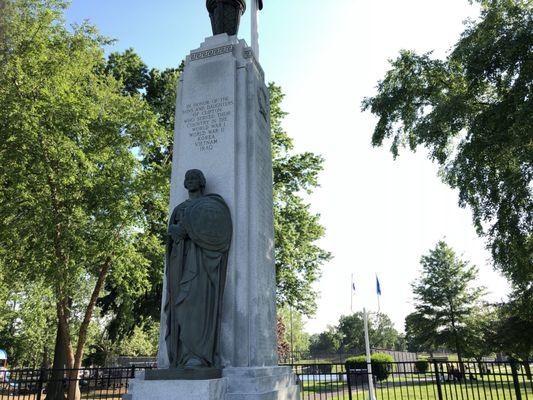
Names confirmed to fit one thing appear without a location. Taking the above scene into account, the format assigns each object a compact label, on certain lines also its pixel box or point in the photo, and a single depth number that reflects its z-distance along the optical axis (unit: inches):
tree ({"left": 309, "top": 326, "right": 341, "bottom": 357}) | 4025.6
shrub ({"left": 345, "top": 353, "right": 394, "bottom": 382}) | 1012.9
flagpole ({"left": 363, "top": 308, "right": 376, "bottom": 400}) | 579.2
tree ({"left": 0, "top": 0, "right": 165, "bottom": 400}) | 484.4
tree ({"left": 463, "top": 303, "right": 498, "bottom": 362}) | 1332.4
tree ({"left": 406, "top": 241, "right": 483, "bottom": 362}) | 1407.5
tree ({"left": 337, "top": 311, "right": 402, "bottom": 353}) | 3801.7
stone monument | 200.8
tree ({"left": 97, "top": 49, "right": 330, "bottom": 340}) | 813.9
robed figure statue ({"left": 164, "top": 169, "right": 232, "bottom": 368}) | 203.0
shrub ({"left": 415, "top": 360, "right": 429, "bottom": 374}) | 1061.8
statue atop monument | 306.2
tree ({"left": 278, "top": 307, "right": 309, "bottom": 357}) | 2929.9
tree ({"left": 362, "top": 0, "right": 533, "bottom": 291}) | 434.0
